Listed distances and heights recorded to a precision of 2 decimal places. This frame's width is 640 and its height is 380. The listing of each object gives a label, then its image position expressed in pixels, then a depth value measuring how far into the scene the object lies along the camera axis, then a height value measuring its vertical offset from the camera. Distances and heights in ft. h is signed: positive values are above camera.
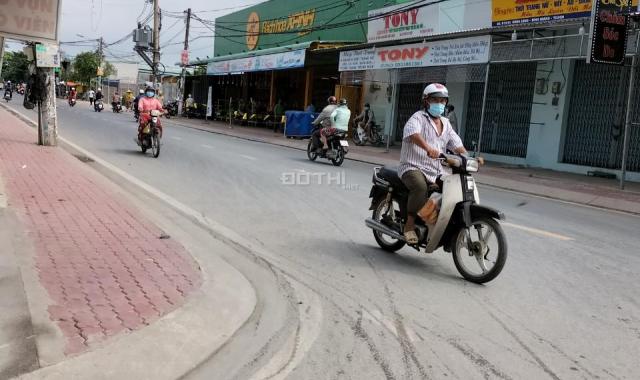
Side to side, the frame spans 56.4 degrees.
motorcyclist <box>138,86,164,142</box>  47.85 +0.34
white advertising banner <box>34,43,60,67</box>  43.39 +3.41
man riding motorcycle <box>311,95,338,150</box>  51.85 +0.49
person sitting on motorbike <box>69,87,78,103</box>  151.53 +2.41
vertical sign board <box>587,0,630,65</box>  42.37 +8.14
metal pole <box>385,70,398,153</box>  81.09 +3.56
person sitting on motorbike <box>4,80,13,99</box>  148.26 +2.53
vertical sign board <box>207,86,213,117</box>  135.44 +2.60
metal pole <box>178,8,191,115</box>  147.22 +9.57
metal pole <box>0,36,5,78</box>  26.57 +2.33
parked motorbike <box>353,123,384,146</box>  82.33 -1.06
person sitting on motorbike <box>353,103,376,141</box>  82.53 +1.12
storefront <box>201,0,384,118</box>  91.76 +11.43
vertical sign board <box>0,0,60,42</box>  26.71 +3.74
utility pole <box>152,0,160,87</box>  134.82 +16.72
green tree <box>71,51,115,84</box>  261.65 +17.25
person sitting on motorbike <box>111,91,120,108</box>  135.85 +1.60
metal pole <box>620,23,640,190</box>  42.27 +2.62
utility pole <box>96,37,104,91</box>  205.18 +21.42
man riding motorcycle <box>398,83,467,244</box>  19.17 -0.41
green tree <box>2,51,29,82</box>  325.42 +18.15
